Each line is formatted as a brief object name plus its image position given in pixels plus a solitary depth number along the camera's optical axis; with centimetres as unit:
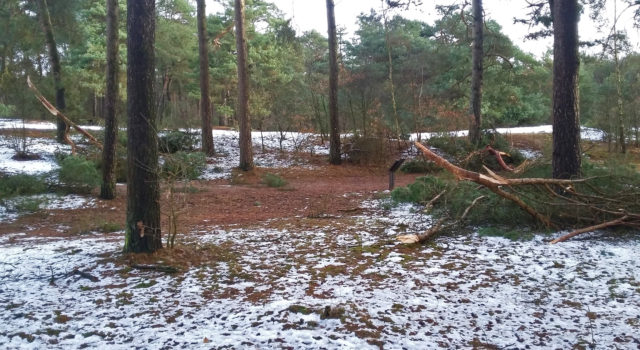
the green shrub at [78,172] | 935
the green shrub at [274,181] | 1199
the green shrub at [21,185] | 866
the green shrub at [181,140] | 1521
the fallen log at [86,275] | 445
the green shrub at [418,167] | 1445
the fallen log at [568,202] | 534
